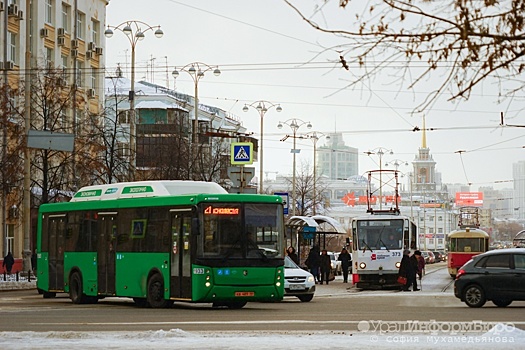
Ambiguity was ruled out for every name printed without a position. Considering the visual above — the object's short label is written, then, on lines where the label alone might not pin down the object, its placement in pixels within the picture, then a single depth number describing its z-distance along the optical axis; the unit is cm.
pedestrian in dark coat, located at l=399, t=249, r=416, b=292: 4125
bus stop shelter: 4981
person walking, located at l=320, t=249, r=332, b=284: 4902
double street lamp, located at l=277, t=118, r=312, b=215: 7104
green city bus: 2620
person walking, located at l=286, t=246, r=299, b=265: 4014
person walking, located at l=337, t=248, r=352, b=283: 5062
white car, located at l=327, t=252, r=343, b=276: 6544
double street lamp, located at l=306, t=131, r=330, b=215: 7472
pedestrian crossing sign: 4366
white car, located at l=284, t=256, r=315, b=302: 3178
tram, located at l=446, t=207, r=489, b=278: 6562
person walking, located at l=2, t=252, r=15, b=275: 5056
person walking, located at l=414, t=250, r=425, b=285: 4470
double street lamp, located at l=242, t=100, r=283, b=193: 6519
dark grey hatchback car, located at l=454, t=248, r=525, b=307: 2775
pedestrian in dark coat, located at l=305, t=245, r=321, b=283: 4544
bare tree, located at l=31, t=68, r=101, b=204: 4781
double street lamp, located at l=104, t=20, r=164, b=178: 5141
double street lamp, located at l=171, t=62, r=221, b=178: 5757
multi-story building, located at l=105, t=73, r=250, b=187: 5775
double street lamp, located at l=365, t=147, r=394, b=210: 8065
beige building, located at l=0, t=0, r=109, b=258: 5097
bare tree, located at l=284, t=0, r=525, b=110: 1012
